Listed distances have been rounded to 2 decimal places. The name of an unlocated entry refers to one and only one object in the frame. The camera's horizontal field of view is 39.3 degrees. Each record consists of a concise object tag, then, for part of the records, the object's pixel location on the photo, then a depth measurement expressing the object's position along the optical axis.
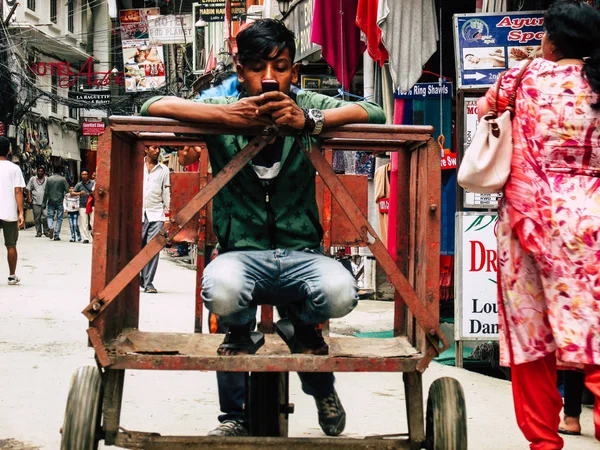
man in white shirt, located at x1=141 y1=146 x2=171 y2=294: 10.42
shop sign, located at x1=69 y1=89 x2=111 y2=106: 31.34
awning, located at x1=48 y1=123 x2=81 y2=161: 36.38
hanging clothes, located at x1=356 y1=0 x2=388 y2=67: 7.44
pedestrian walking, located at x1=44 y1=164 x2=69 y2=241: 20.95
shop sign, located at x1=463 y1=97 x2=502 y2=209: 5.93
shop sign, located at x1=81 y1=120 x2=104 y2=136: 37.42
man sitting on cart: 2.73
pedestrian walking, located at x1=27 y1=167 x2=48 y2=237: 22.59
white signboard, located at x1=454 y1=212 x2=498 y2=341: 5.85
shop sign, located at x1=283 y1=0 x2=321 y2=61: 10.38
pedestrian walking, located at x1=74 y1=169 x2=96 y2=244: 21.22
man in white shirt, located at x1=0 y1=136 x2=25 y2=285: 10.45
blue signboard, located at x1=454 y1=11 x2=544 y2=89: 5.81
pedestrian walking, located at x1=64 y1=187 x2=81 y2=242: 21.09
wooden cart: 2.68
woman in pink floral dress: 3.08
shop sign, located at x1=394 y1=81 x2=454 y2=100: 7.64
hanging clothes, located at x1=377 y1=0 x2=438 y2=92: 6.94
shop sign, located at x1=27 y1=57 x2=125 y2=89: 32.03
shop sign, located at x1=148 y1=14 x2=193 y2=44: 27.05
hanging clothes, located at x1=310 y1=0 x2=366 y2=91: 8.88
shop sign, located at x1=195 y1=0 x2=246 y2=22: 23.27
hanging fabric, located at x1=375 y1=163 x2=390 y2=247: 9.00
